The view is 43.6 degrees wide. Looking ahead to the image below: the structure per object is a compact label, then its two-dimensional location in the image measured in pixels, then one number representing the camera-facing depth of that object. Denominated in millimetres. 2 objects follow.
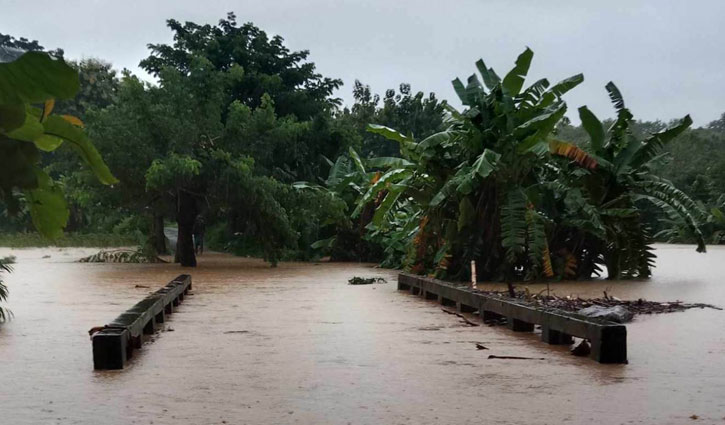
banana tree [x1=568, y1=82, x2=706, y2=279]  16953
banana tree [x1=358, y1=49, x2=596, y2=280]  15484
